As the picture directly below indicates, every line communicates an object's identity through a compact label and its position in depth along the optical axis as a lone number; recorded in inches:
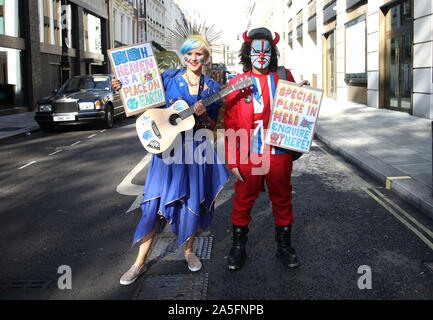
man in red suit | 131.4
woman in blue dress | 127.8
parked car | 502.3
